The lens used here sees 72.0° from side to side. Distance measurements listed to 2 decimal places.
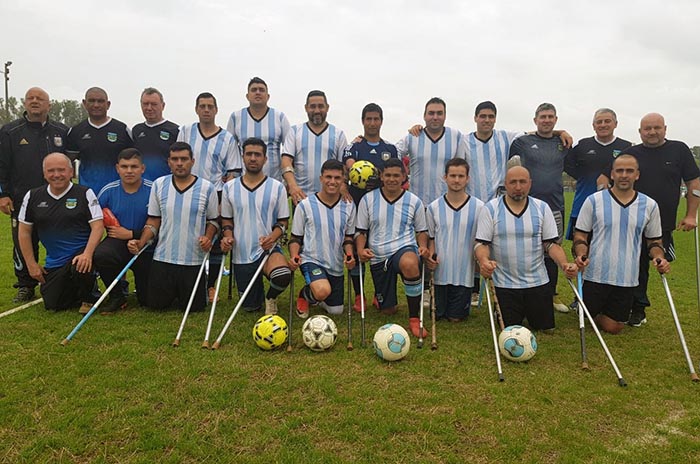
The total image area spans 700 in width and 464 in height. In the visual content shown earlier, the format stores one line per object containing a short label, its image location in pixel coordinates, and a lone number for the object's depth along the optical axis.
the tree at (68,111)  72.31
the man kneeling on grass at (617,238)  5.78
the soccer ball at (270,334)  4.97
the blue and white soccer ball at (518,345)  4.82
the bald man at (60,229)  6.09
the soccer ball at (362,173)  6.30
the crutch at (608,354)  4.42
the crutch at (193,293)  5.05
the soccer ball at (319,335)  4.99
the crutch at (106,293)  5.04
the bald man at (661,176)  6.20
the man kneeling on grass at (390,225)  6.11
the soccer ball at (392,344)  4.72
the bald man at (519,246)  5.74
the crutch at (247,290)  5.01
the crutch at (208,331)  4.98
